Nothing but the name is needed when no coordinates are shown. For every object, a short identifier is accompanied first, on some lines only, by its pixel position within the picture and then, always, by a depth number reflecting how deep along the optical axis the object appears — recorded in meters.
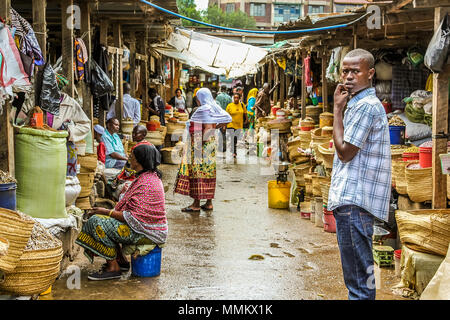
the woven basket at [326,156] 8.02
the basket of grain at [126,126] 11.70
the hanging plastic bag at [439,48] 5.51
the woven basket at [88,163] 7.47
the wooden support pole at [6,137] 5.12
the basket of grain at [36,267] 4.16
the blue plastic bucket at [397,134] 7.30
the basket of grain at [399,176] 6.48
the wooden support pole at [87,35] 8.44
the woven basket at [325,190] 7.78
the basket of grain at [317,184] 8.31
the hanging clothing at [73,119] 6.76
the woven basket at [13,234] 3.88
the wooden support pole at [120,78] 11.22
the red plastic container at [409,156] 6.55
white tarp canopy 16.53
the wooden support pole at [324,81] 11.28
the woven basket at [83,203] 7.38
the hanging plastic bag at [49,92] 6.23
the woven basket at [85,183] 7.40
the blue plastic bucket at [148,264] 5.68
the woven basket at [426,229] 4.97
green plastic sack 5.47
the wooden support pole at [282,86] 18.47
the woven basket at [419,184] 5.98
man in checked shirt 3.63
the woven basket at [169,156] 15.33
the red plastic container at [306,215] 8.82
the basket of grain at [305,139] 11.13
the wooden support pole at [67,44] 7.30
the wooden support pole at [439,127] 5.60
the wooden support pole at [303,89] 13.15
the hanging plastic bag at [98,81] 8.63
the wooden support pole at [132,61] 13.36
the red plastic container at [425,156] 6.01
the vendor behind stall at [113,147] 9.20
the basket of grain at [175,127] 16.20
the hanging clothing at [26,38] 5.41
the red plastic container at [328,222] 7.81
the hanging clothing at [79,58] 7.93
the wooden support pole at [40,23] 6.25
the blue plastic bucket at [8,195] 4.54
